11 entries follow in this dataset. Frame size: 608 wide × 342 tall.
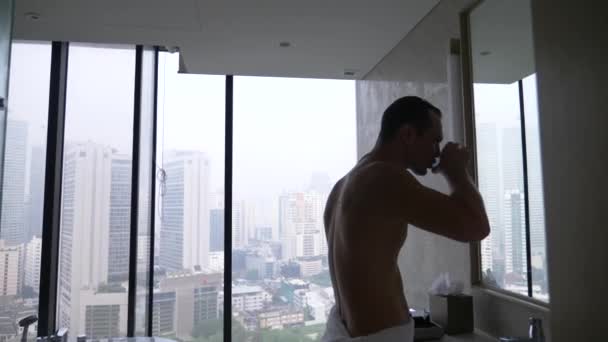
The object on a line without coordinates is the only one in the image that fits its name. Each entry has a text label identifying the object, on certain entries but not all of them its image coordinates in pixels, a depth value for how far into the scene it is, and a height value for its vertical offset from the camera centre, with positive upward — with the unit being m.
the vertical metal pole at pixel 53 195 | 2.89 +0.11
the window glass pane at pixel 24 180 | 2.73 +0.20
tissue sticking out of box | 1.65 -0.29
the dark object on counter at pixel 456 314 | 1.60 -0.38
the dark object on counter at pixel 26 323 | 1.98 -0.50
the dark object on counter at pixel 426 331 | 1.54 -0.42
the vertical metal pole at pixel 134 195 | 3.07 +0.11
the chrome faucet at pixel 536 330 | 1.24 -0.34
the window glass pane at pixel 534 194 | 1.32 +0.05
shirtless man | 1.18 -0.04
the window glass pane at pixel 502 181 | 1.46 +0.10
